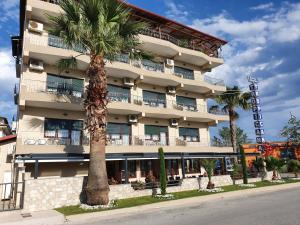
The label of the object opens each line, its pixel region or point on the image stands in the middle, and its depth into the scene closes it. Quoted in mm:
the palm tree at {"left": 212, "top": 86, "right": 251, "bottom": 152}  39125
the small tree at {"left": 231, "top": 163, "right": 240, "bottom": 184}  30014
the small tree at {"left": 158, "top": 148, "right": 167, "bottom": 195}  21906
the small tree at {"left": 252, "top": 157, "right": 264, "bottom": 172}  33462
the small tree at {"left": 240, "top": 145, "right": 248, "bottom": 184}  28436
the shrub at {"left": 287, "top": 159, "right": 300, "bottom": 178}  33406
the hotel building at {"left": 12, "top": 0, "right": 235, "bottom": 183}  23062
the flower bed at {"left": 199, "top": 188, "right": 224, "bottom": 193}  23484
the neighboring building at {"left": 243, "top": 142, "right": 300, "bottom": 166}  48531
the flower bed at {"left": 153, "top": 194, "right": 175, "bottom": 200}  20500
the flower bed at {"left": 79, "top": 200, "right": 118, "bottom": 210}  16625
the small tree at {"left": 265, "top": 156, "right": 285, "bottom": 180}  31656
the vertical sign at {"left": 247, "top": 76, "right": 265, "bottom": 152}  40719
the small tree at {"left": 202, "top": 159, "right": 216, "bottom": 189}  25156
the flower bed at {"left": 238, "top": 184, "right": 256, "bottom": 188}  26312
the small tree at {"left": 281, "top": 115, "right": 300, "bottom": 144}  45469
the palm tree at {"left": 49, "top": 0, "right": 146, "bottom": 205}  17922
